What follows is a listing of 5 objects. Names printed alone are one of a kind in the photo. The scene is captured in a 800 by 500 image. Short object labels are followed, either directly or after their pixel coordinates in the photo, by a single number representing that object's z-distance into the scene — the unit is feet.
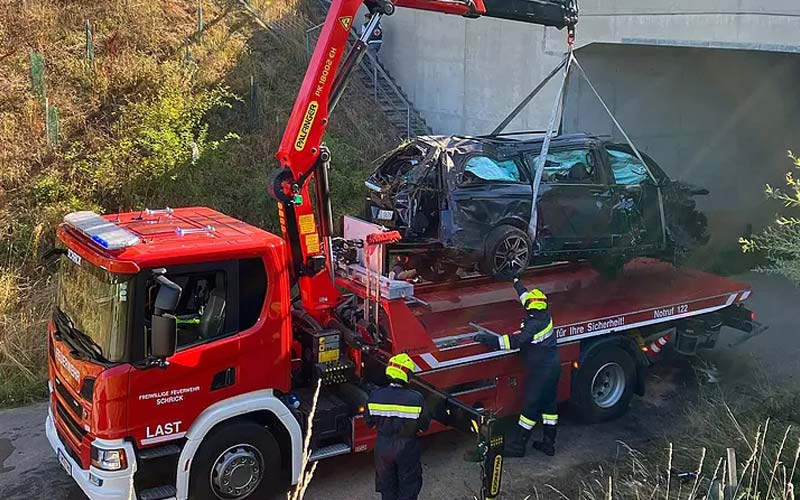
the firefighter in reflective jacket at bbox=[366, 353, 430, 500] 17.58
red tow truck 16.84
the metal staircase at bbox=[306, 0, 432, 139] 55.36
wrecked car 25.66
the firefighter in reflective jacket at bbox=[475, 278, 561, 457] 22.34
